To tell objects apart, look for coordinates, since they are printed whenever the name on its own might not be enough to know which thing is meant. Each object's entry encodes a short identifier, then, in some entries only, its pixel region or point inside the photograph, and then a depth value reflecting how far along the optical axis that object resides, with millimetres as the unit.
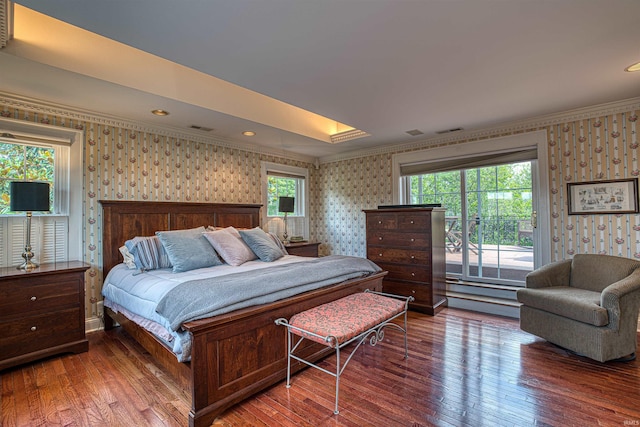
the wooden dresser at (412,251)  3754
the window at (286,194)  4886
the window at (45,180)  2744
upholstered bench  1916
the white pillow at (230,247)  3139
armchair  2355
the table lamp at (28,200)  2500
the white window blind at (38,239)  2734
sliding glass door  3787
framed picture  3074
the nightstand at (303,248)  4589
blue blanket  1819
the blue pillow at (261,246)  3336
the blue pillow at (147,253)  2824
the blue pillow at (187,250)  2822
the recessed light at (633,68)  2334
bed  1747
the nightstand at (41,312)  2349
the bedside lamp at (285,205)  4684
